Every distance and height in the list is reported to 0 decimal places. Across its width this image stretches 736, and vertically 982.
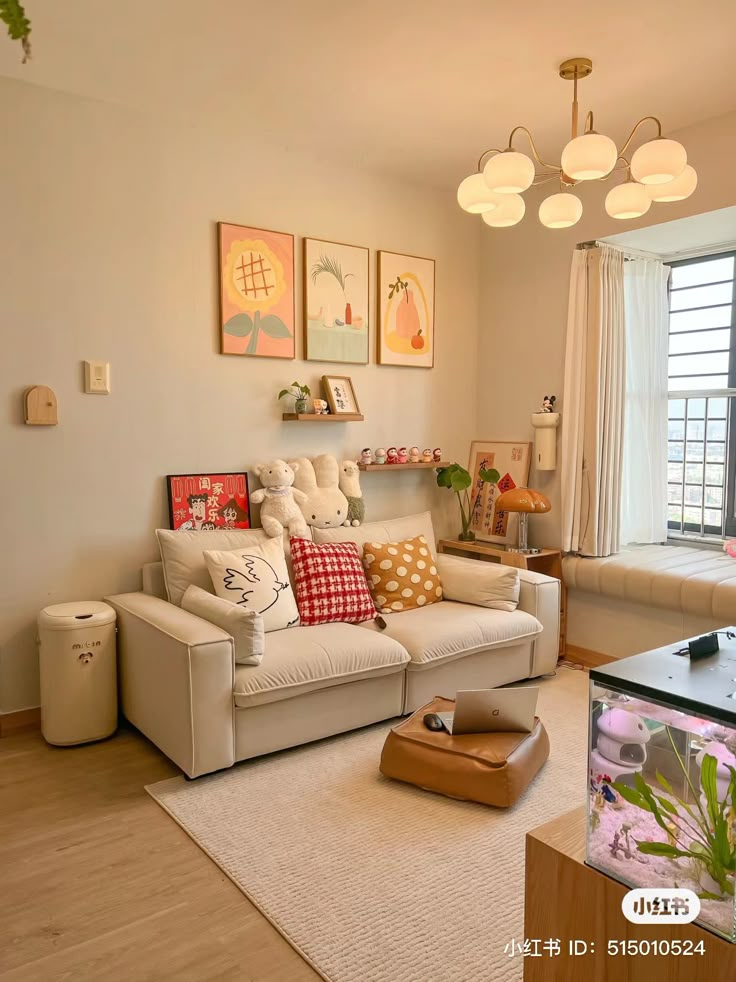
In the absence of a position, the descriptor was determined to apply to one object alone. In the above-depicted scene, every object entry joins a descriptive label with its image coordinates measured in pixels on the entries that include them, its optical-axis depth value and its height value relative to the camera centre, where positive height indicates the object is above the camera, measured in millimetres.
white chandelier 2164 +807
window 4055 +208
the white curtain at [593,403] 3945 +170
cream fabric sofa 2619 -956
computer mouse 2680 -1067
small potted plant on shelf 3762 +209
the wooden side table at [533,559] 4031 -708
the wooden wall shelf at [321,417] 3732 +87
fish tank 1127 -562
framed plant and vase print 3873 +718
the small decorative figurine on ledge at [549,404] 4191 +174
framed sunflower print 3578 +719
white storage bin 2938 -975
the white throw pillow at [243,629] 2727 -738
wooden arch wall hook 3059 +117
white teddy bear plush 3592 -317
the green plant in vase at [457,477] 4285 -254
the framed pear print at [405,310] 4184 +728
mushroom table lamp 3873 -361
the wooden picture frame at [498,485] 4375 -303
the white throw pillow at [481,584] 3598 -751
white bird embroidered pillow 3115 -647
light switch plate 3217 +251
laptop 2572 -991
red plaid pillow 3332 -708
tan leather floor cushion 2473 -1144
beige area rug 1839 -1292
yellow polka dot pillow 3604 -714
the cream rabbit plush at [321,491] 3754 -301
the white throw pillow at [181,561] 3213 -564
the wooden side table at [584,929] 1149 -846
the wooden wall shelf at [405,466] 4059 -184
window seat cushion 3391 -717
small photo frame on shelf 3918 +215
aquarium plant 1116 -619
